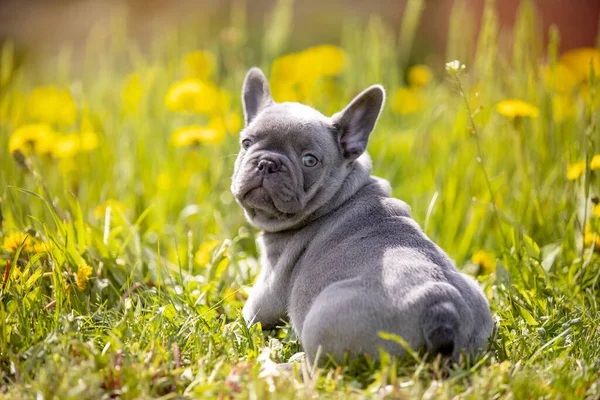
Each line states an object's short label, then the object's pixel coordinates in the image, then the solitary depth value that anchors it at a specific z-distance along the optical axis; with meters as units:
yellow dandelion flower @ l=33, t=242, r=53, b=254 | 3.45
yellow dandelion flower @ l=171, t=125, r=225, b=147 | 4.71
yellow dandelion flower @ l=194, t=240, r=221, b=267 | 4.15
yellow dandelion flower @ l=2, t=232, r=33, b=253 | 3.55
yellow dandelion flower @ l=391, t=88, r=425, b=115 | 6.51
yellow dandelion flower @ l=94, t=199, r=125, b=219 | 4.24
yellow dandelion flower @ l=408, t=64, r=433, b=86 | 6.82
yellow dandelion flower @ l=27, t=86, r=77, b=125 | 5.94
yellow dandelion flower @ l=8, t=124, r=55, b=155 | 4.55
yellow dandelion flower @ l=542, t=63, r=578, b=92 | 5.60
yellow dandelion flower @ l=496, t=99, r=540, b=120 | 4.26
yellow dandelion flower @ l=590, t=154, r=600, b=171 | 4.05
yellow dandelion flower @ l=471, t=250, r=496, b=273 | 4.27
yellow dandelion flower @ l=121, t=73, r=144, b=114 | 5.98
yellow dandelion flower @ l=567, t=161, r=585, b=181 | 4.06
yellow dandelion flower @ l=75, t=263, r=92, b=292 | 3.47
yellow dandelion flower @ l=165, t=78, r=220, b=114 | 4.99
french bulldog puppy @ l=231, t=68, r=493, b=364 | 2.77
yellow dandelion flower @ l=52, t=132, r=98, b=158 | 4.82
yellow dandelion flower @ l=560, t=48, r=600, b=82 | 5.91
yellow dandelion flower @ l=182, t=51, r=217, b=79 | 6.41
